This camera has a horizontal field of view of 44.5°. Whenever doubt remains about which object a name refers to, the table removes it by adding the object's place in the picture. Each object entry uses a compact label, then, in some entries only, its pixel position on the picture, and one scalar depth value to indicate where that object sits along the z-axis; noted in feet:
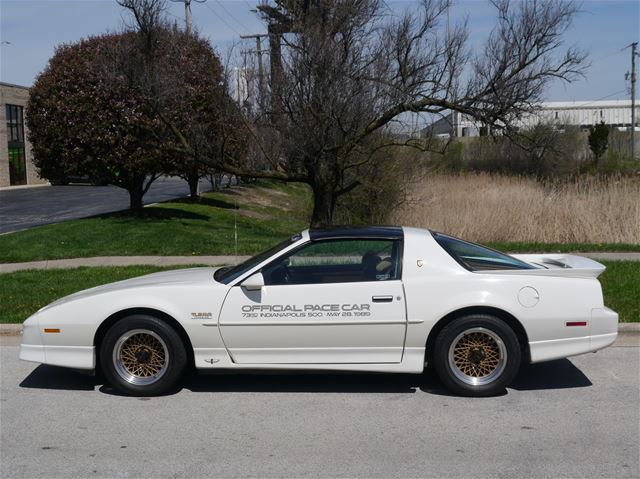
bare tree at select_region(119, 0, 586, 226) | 52.95
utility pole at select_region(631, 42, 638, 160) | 183.25
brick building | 143.64
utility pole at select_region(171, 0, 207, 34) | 82.20
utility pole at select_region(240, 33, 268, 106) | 59.06
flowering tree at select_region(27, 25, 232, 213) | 61.36
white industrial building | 239.09
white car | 20.07
